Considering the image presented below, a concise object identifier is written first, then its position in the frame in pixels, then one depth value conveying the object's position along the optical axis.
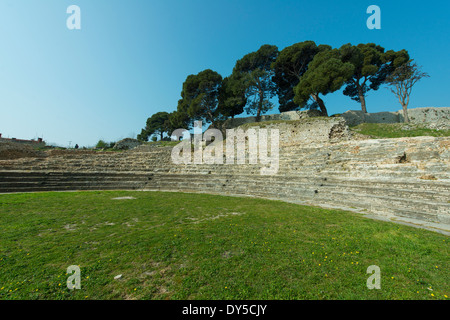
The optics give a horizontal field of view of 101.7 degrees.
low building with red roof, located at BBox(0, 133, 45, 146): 25.91
